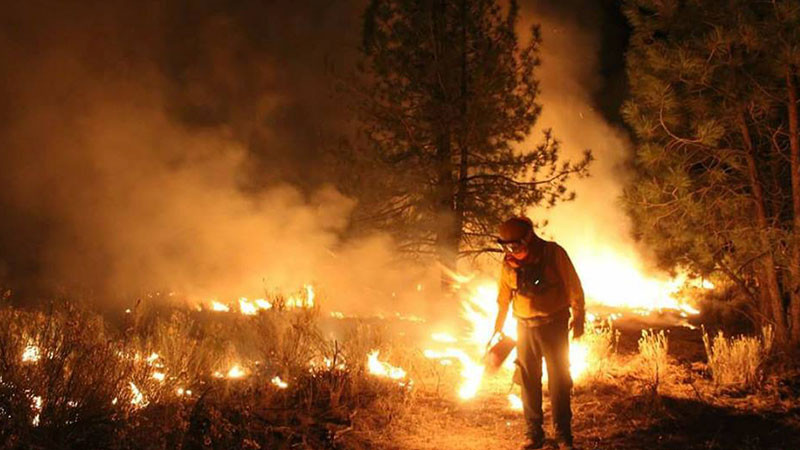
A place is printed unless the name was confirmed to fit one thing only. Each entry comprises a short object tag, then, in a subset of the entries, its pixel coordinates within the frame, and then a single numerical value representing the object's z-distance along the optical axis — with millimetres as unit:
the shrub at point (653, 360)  5993
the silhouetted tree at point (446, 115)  8219
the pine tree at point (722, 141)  6547
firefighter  4254
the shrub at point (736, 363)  5715
